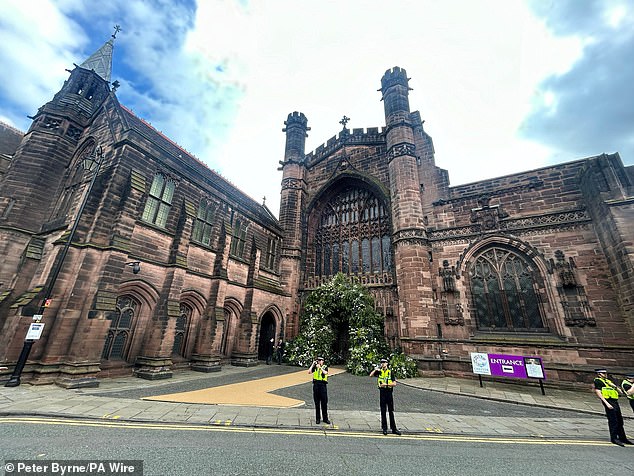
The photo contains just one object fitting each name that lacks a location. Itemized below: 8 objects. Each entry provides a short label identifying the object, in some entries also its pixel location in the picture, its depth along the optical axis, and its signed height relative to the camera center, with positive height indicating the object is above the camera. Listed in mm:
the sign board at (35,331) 7664 -274
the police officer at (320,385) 5672 -1130
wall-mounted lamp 10141 +2270
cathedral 9438 +3446
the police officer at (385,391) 5312 -1142
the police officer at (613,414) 5461 -1416
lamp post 7453 +1159
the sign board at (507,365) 10188 -1006
